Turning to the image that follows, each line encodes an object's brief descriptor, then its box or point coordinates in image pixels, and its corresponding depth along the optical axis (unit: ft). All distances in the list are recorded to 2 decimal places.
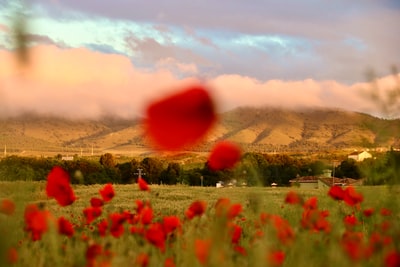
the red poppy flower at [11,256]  6.56
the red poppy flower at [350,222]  10.48
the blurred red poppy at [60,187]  8.27
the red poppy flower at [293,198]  8.98
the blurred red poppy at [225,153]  4.70
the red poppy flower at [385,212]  10.48
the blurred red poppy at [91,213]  10.22
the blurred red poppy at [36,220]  6.47
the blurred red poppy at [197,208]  8.59
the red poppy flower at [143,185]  10.28
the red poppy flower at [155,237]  7.82
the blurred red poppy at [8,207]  6.88
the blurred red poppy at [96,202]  10.25
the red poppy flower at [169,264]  6.79
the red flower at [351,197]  10.12
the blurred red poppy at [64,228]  8.18
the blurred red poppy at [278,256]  6.13
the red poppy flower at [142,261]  6.37
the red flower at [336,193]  10.54
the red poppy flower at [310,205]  9.93
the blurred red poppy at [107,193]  9.94
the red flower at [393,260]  5.46
